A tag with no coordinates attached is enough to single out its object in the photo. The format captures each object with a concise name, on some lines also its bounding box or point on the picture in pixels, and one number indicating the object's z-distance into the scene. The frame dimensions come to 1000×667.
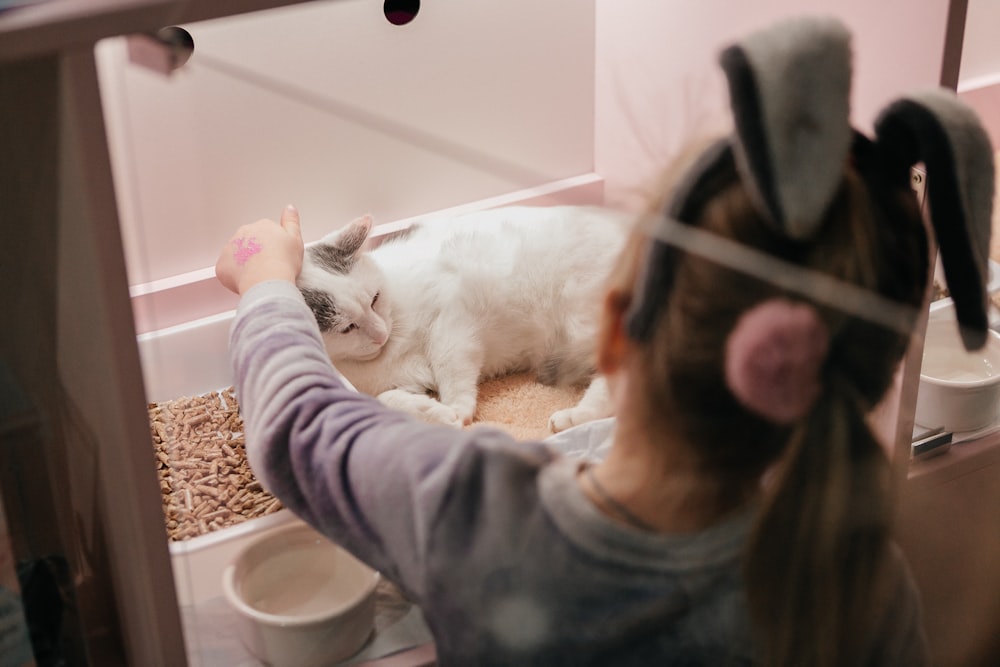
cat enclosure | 0.68
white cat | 0.84
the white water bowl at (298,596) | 0.84
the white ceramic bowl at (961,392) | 1.13
